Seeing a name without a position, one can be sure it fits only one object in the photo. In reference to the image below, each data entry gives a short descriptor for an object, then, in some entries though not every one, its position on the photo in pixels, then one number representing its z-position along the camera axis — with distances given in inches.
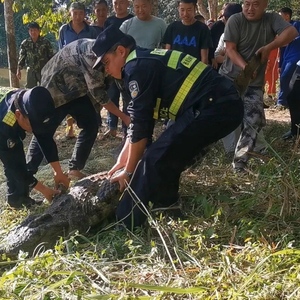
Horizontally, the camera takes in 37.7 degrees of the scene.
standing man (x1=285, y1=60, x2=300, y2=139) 188.9
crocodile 120.0
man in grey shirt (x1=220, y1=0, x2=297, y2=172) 162.1
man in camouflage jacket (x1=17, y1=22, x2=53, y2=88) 306.8
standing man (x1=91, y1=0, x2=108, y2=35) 245.4
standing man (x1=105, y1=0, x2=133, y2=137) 217.0
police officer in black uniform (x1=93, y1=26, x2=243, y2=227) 112.0
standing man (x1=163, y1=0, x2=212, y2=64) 200.8
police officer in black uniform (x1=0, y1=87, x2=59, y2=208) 131.3
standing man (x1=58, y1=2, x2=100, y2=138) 233.9
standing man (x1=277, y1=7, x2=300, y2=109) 252.2
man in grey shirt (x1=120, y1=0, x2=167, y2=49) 201.5
